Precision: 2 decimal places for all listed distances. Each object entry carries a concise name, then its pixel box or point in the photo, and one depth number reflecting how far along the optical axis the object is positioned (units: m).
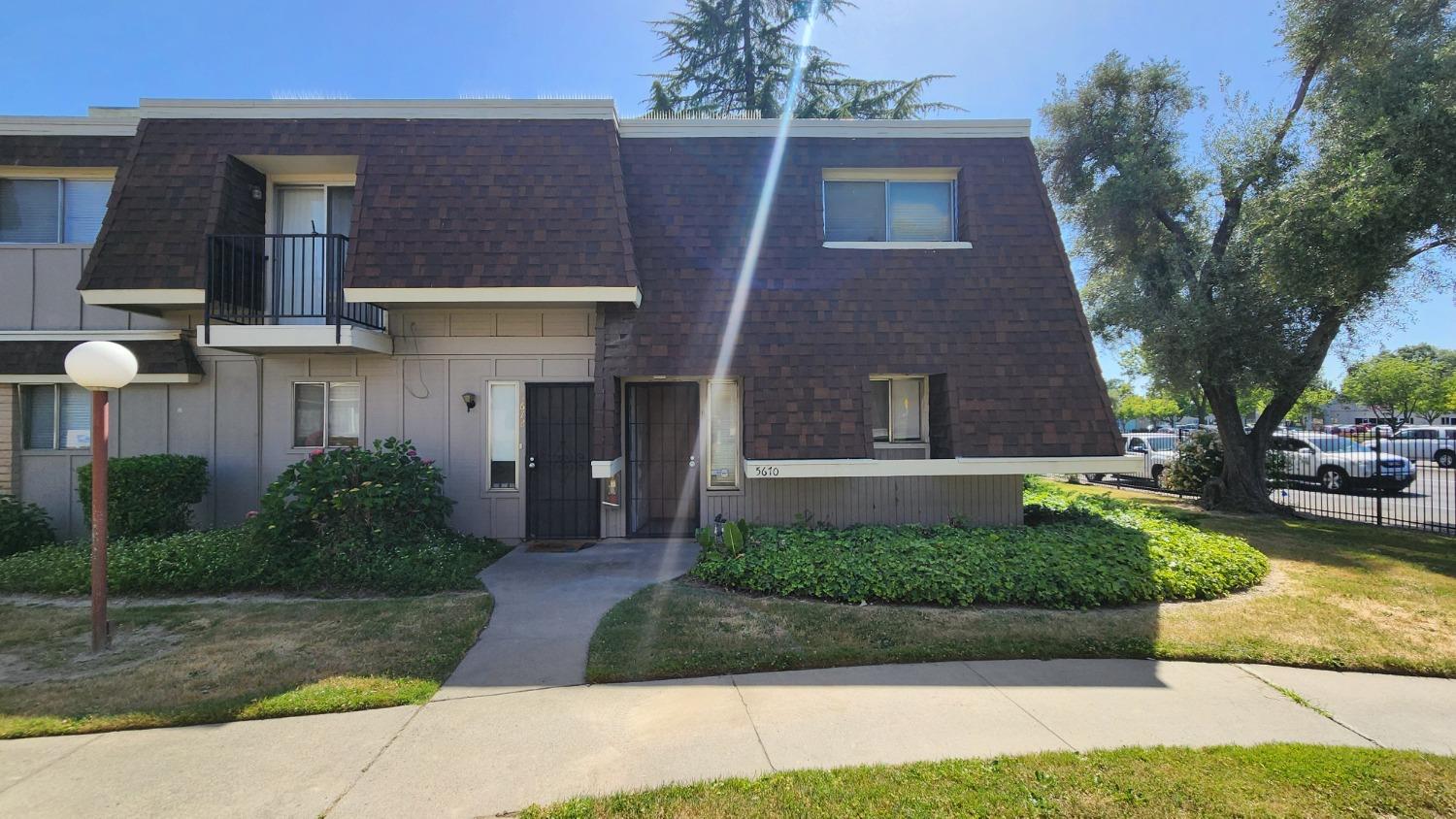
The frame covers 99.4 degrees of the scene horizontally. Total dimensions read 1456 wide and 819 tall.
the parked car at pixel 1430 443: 24.08
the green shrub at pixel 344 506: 6.93
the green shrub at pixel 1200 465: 15.05
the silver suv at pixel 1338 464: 16.72
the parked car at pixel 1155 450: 18.48
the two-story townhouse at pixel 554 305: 7.77
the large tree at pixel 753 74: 17.30
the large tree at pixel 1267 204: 8.86
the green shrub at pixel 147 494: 7.59
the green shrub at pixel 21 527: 7.89
